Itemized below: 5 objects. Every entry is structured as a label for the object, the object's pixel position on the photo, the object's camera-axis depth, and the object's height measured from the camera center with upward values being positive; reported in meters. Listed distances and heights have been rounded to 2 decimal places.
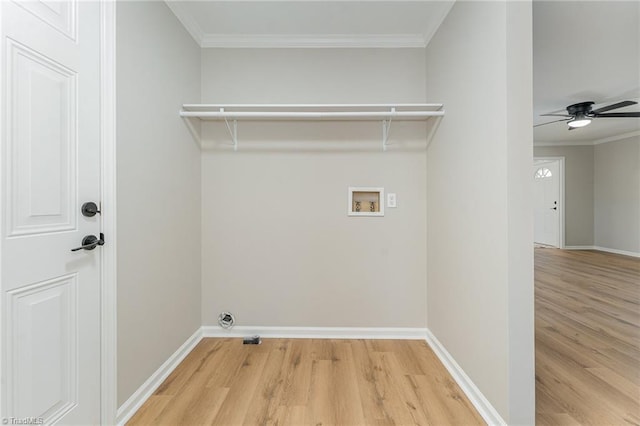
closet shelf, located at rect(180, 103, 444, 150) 2.00 +0.79
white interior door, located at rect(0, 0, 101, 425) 1.00 +0.02
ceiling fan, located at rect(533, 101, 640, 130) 3.61 +1.34
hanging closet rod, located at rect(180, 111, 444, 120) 1.98 +0.73
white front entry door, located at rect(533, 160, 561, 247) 6.62 +0.26
